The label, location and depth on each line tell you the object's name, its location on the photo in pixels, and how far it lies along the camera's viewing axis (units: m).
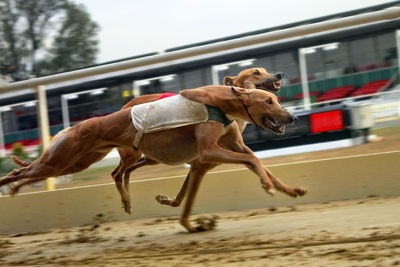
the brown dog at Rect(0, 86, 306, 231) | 5.20
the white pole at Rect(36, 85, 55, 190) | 7.93
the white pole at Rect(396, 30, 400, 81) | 9.10
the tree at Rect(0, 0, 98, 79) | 41.19
